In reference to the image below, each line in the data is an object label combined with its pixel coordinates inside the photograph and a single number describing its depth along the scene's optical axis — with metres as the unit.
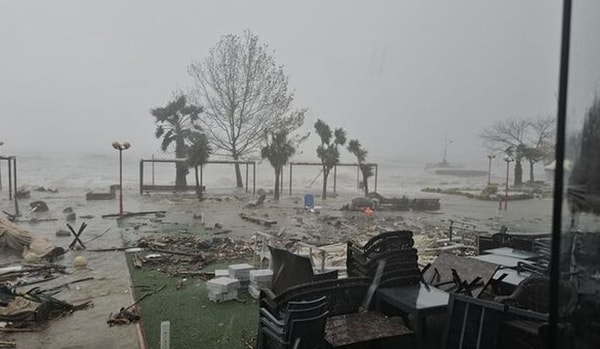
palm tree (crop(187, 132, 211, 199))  22.34
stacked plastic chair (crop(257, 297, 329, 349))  2.97
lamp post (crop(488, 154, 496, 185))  26.84
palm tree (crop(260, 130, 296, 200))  22.25
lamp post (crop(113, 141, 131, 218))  16.12
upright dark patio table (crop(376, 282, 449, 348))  3.39
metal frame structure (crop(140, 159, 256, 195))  23.38
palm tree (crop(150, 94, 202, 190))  27.78
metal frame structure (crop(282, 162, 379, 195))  24.37
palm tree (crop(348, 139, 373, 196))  23.95
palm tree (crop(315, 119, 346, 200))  23.50
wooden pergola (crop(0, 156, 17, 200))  18.55
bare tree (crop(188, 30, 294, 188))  32.53
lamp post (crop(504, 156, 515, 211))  23.53
